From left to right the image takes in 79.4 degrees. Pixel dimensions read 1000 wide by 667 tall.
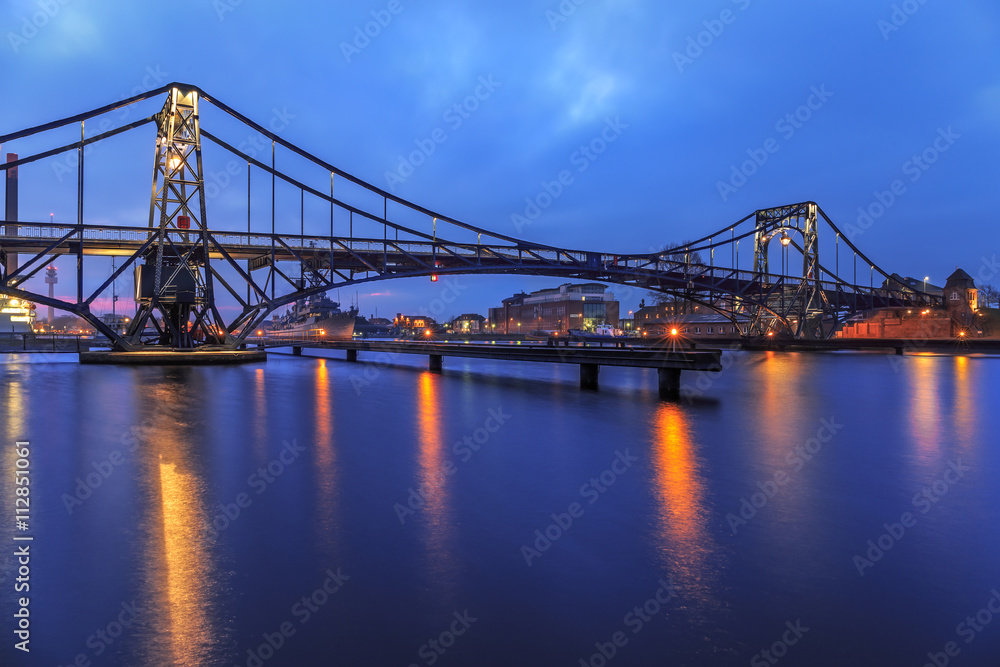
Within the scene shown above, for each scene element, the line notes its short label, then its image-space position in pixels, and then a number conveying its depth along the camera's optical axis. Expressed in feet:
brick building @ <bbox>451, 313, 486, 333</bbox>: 619.67
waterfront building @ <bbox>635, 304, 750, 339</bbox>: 325.75
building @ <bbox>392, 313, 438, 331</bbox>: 572.51
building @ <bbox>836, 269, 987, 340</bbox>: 295.48
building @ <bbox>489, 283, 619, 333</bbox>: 488.85
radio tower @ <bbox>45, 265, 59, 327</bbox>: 479.99
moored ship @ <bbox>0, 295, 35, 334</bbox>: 270.46
